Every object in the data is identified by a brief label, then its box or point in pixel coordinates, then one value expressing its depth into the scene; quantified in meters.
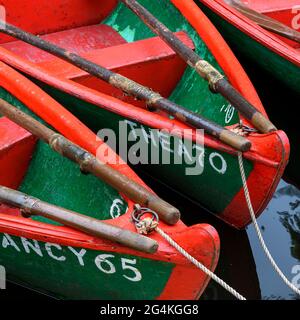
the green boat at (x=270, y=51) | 8.99
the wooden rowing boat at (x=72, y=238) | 6.17
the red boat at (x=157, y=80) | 7.42
